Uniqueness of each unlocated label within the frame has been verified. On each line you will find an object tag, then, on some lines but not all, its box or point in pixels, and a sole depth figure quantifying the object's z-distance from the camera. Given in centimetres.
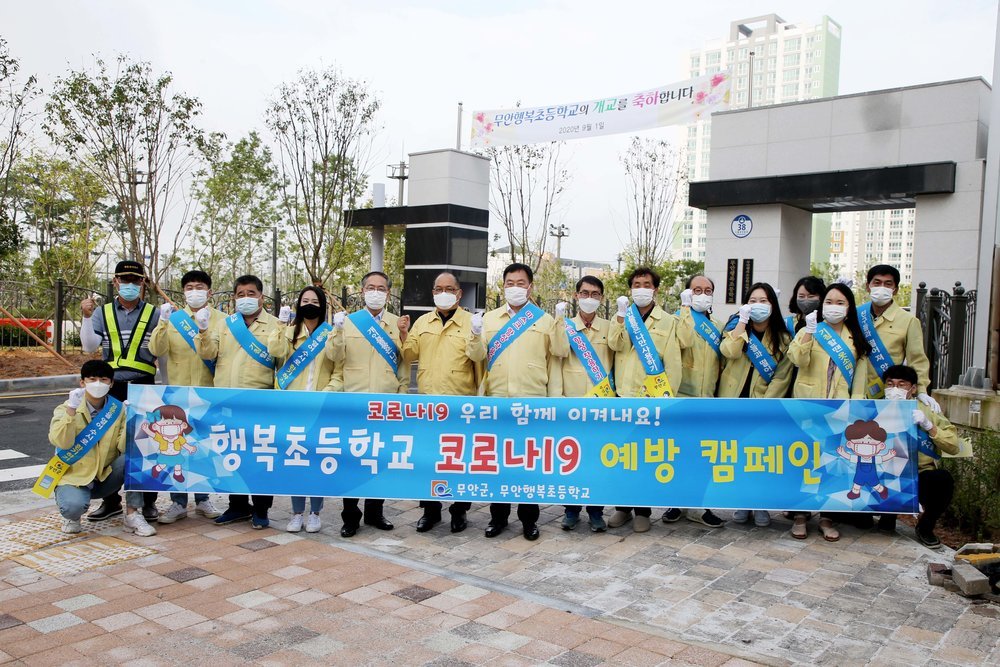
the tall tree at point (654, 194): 2177
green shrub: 538
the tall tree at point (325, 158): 1679
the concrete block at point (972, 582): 430
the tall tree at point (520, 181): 2094
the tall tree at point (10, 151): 1345
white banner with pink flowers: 1596
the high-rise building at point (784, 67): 9775
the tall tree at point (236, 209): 2228
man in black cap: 566
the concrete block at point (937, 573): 455
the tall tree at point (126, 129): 1398
